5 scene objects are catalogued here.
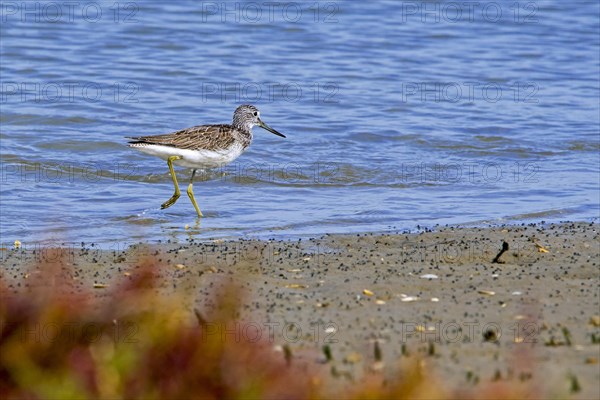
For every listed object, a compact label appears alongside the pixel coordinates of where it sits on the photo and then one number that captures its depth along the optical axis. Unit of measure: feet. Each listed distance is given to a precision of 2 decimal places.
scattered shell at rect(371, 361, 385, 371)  34.01
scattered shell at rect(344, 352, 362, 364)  36.14
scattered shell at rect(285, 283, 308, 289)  47.11
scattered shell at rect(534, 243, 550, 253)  54.35
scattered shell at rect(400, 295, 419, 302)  44.68
